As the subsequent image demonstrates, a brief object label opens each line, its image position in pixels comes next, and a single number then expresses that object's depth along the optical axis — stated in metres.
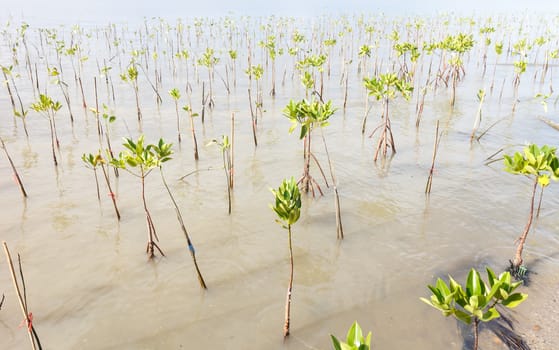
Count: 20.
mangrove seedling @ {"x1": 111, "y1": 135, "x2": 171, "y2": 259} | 3.84
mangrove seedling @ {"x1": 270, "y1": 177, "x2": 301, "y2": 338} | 2.81
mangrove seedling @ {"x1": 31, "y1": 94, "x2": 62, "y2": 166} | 5.98
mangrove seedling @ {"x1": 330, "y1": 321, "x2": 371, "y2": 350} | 1.83
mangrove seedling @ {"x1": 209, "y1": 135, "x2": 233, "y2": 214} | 5.35
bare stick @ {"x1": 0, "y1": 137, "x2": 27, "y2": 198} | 5.42
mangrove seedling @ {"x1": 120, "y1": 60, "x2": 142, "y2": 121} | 8.82
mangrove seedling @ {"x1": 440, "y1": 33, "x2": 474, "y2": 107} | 10.34
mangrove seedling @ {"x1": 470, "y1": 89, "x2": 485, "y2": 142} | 7.71
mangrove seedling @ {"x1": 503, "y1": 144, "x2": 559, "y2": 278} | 3.23
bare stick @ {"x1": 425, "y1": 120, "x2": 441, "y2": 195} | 5.79
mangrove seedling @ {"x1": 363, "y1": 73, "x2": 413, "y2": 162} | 6.61
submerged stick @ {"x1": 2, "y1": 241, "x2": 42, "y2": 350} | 2.49
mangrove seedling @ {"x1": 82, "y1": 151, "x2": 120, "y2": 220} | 4.76
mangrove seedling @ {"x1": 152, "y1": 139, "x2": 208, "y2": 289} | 4.08
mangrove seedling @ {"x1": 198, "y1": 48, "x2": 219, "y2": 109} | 11.09
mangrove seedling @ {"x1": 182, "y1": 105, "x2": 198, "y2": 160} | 7.15
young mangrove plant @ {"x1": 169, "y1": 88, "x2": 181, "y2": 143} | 7.41
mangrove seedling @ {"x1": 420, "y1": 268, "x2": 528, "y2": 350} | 2.13
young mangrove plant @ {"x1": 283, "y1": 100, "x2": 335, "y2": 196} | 4.50
